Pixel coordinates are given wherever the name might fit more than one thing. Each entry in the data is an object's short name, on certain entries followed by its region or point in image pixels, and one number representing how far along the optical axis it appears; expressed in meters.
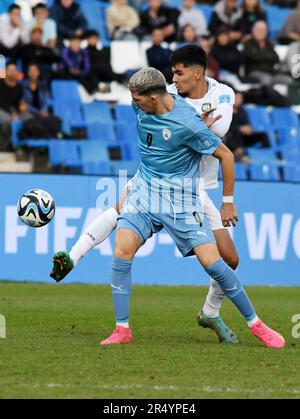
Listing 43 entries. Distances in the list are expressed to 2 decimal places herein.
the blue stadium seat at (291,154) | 18.70
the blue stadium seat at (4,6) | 19.86
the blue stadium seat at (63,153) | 17.19
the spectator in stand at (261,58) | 20.78
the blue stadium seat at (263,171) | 18.12
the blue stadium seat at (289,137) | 19.44
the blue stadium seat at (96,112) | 18.55
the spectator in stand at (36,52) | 18.92
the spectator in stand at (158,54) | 19.50
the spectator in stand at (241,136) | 18.42
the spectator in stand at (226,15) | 21.45
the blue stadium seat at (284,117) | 19.97
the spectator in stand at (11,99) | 17.77
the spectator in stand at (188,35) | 20.31
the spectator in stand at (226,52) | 20.53
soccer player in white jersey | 9.26
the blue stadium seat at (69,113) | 18.28
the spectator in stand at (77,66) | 19.17
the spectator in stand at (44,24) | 19.33
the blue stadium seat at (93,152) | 17.55
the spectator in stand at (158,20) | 20.59
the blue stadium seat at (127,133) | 18.19
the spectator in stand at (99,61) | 19.47
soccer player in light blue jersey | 8.88
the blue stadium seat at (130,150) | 17.84
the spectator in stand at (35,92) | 18.23
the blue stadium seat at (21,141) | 17.23
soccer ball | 9.70
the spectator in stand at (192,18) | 21.06
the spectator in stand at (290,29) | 21.98
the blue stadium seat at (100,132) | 18.33
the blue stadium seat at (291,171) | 18.08
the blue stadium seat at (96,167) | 17.27
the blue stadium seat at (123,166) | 17.05
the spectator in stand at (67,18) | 20.03
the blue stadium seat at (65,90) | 18.75
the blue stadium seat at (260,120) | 19.58
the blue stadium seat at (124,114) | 18.69
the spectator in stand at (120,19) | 20.67
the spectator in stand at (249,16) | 21.61
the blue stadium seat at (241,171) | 17.89
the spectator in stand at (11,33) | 19.00
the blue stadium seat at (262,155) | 18.58
